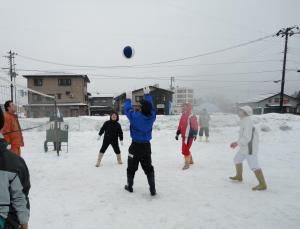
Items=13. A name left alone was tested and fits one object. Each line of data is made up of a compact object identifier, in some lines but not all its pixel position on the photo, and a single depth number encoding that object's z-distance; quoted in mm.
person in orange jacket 6023
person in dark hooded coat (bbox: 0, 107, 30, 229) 1935
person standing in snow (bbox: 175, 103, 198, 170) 7773
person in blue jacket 5172
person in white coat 5660
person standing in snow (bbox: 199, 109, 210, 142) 14373
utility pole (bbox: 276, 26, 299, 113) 27611
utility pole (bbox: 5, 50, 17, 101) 38603
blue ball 9617
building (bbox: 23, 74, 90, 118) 43062
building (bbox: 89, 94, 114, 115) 55156
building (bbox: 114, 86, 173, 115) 55272
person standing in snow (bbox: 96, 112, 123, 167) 8078
